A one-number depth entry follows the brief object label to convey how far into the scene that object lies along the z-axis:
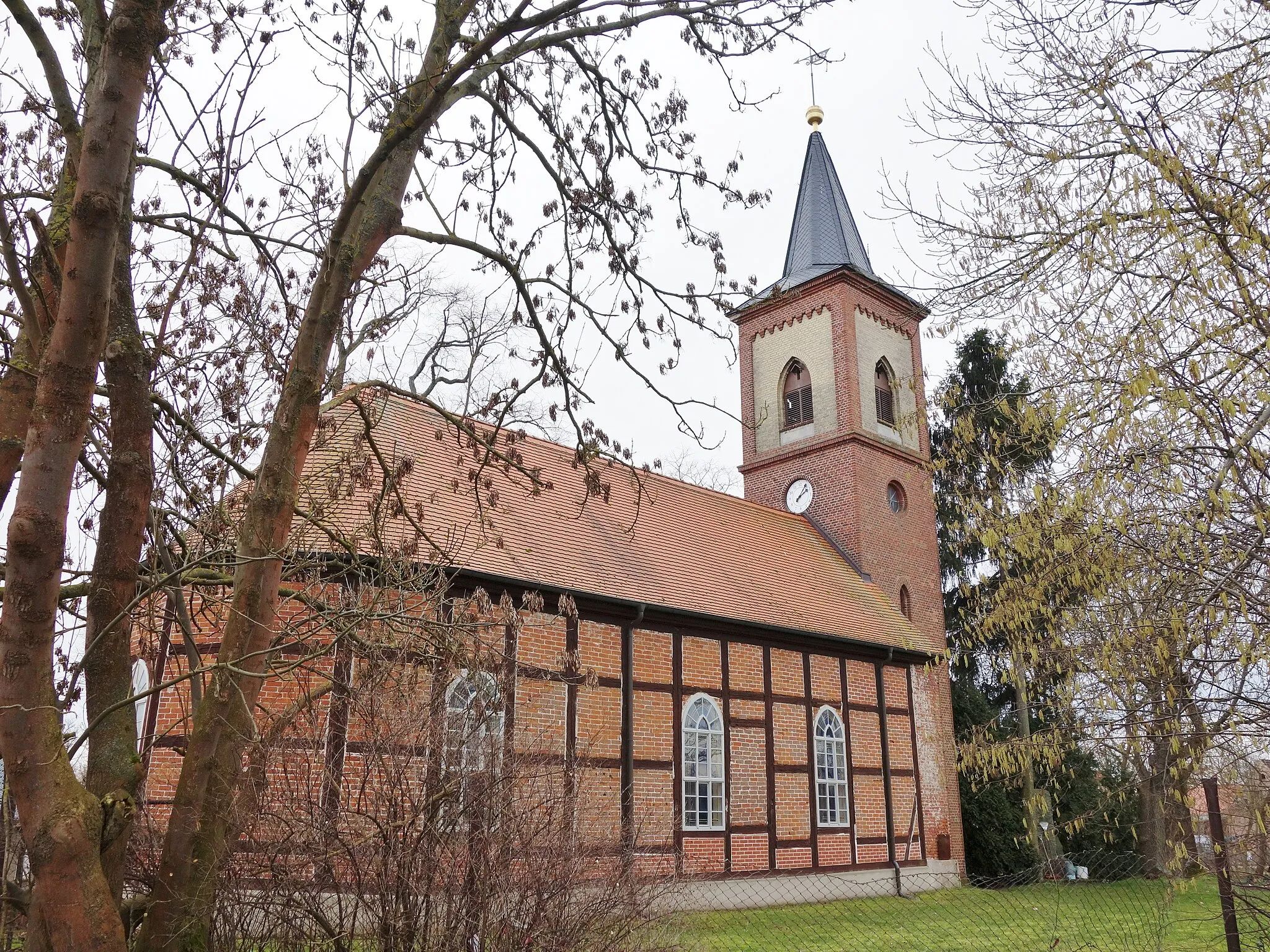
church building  12.27
